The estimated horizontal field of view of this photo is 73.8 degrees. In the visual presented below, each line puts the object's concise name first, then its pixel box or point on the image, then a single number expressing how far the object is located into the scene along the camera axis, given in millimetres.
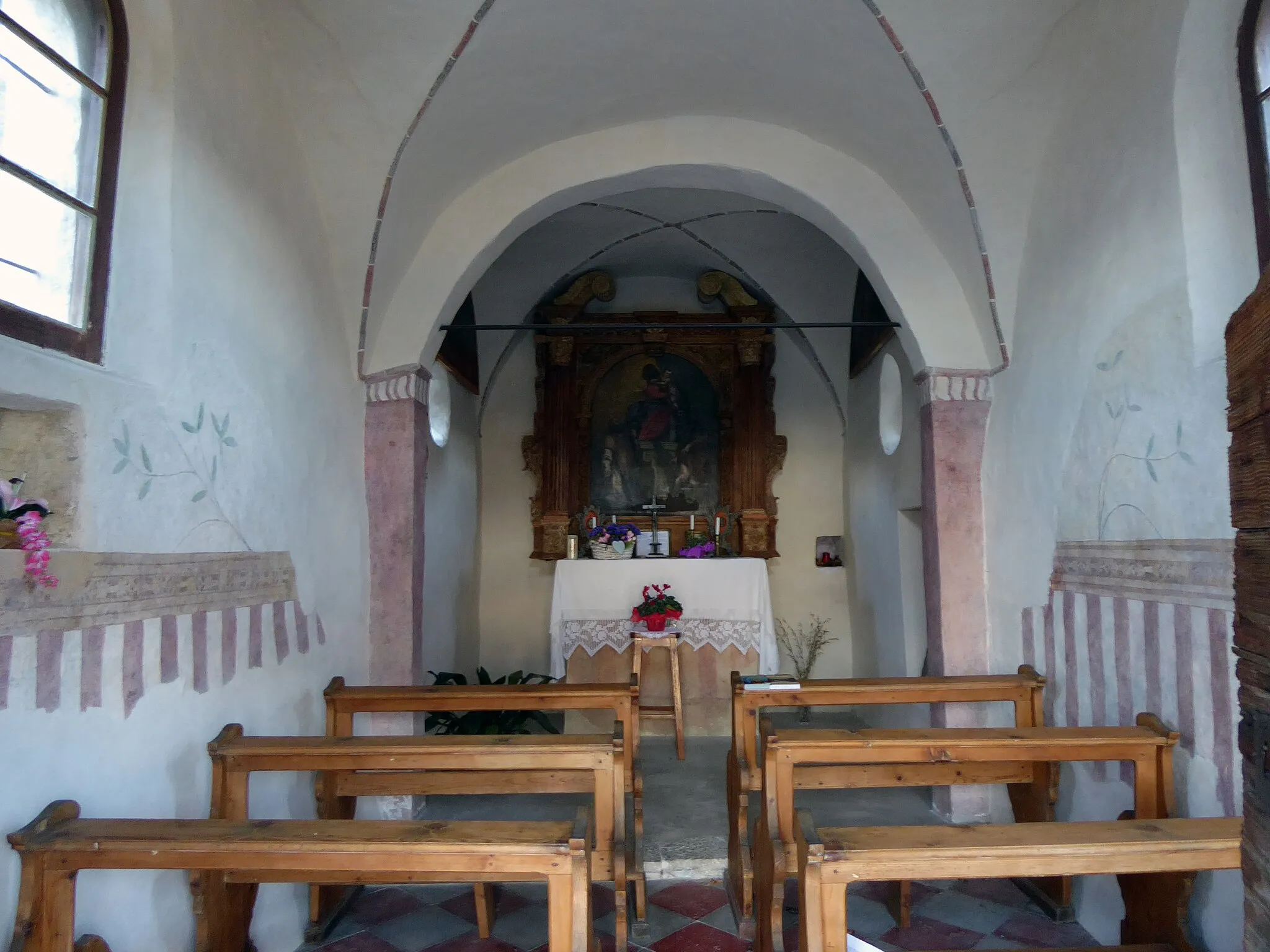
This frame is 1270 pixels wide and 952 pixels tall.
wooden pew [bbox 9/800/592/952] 1924
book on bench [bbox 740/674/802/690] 3785
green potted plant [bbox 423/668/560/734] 5832
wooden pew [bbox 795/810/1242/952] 1898
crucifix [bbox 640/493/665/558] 7594
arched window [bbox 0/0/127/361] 2318
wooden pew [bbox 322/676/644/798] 3850
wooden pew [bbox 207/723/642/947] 2848
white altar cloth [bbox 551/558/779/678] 6449
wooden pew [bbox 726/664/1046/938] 3747
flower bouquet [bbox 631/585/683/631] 6258
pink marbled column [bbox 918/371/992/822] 4535
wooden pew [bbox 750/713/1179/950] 2871
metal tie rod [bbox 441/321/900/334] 4867
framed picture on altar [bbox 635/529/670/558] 7660
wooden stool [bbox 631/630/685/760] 6109
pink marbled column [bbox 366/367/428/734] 4590
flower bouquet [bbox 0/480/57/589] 2088
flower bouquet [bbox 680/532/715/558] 7324
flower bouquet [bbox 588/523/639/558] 7062
